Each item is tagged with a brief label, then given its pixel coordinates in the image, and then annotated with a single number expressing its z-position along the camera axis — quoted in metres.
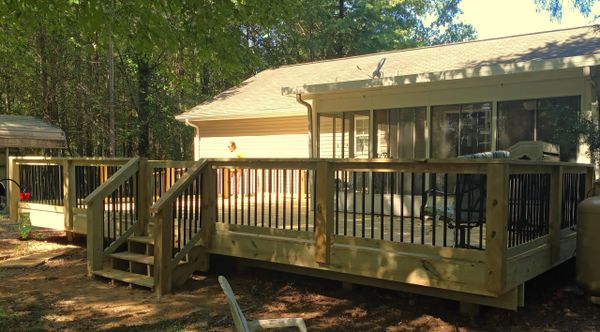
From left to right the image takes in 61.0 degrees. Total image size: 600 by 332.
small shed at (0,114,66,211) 14.14
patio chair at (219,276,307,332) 3.25
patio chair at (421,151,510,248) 4.46
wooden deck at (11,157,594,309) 4.26
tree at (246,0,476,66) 23.11
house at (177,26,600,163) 7.08
